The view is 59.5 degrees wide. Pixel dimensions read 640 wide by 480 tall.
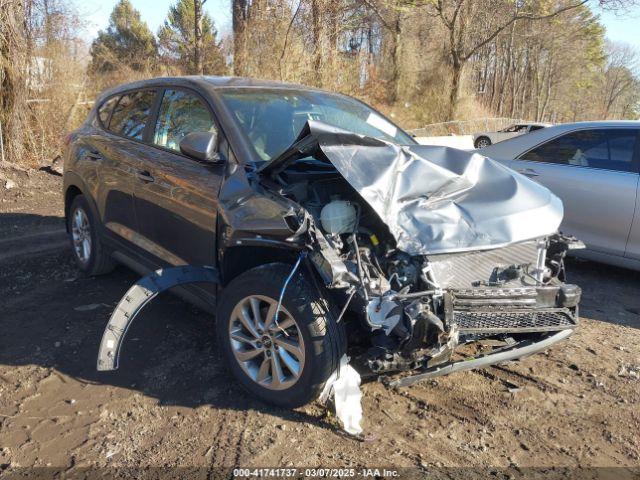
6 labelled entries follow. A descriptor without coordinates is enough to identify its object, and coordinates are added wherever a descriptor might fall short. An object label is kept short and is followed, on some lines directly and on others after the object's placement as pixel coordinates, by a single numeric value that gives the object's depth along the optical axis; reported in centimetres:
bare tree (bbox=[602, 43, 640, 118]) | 6347
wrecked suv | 290
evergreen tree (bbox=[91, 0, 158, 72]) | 3462
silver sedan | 529
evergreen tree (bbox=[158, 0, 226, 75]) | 1891
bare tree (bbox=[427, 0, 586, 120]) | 2778
